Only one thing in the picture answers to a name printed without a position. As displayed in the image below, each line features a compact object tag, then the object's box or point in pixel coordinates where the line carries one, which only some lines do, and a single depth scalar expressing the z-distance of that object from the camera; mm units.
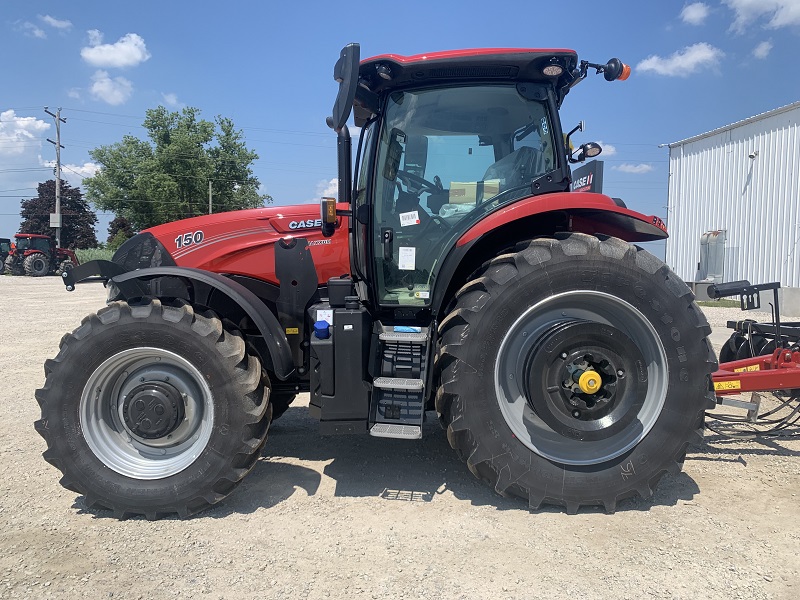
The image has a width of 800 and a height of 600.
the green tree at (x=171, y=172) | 39094
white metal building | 15070
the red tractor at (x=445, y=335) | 3020
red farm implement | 3740
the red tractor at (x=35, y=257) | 27609
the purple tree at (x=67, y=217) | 49375
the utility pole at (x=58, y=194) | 35344
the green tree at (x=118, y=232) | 44788
